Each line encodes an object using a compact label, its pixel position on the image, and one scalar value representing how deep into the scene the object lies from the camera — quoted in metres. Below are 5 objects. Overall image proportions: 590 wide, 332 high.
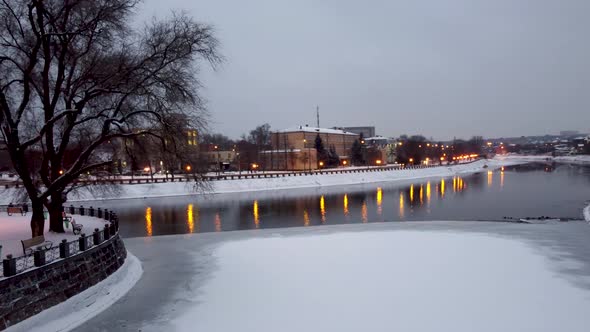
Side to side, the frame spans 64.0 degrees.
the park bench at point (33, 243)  15.53
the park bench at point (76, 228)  20.24
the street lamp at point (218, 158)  89.94
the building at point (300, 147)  113.38
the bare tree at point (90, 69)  18.38
